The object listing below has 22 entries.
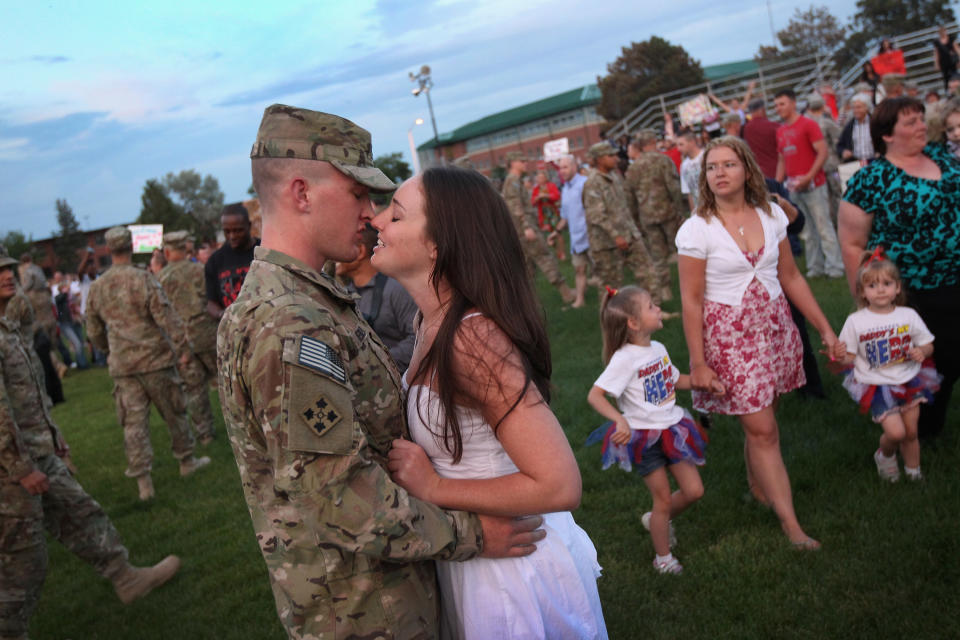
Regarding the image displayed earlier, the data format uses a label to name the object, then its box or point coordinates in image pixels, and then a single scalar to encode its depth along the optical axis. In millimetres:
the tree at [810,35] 58812
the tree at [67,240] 67062
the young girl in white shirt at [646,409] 3955
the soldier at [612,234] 10086
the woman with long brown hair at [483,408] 1894
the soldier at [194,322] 8602
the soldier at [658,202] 10992
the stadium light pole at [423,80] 33125
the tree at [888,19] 47438
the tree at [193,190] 74688
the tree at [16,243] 57075
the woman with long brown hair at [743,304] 4047
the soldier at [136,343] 7246
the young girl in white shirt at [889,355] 4418
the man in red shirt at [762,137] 10383
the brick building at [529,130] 72062
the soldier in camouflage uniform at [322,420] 1700
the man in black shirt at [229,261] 6898
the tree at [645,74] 58125
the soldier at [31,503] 4117
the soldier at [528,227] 12953
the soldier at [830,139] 10945
